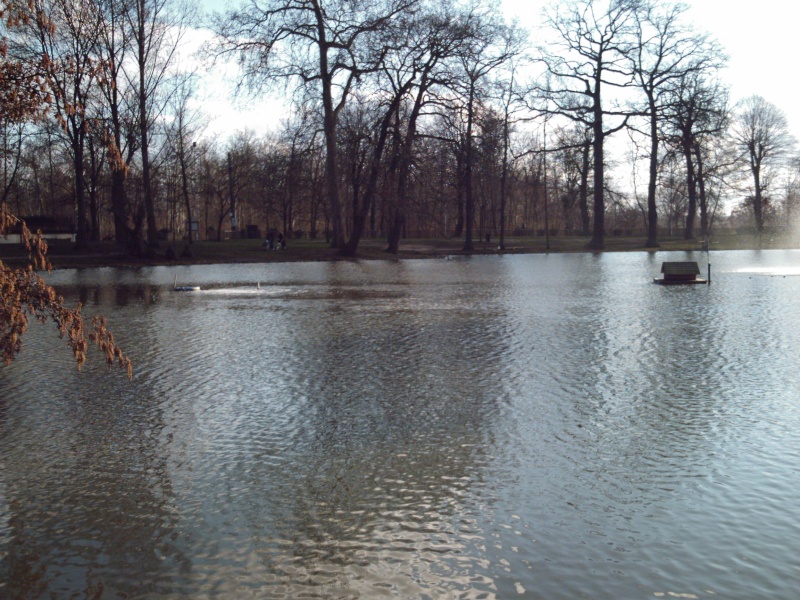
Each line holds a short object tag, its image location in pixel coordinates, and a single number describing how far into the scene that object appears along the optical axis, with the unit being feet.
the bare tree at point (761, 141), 244.63
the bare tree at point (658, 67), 161.17
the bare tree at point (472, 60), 142.00
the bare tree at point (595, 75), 168.45
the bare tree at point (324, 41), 135.03
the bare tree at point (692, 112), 149.07
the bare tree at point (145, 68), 132.26
